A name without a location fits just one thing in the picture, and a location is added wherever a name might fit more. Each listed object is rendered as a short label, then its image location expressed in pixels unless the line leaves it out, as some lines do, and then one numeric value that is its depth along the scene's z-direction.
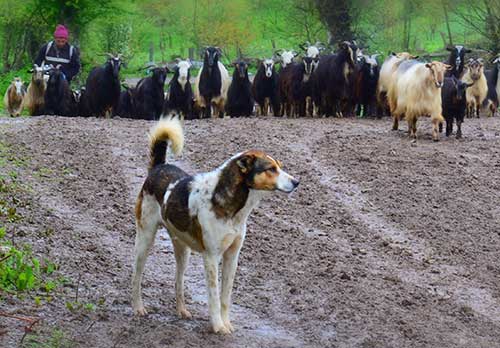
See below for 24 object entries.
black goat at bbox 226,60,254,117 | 21.41
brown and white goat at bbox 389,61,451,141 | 16.67
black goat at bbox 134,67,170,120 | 20.91
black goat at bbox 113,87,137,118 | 23.00
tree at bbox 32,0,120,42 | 32.84
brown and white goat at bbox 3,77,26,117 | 24.36
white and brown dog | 7.07
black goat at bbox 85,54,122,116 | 20.73
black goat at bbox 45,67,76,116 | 20.25
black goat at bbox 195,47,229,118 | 21.42
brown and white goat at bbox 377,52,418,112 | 20.89
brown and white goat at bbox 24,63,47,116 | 20.73
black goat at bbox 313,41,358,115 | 20.92
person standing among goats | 21.12
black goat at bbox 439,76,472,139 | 17.25
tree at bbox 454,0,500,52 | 32.91
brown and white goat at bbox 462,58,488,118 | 23.86
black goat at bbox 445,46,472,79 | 23.41
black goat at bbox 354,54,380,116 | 21.80
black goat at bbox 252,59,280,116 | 22.31
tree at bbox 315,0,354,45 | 34.66
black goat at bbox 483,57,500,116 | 25.12
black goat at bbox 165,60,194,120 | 20.39
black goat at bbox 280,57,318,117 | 21.61
